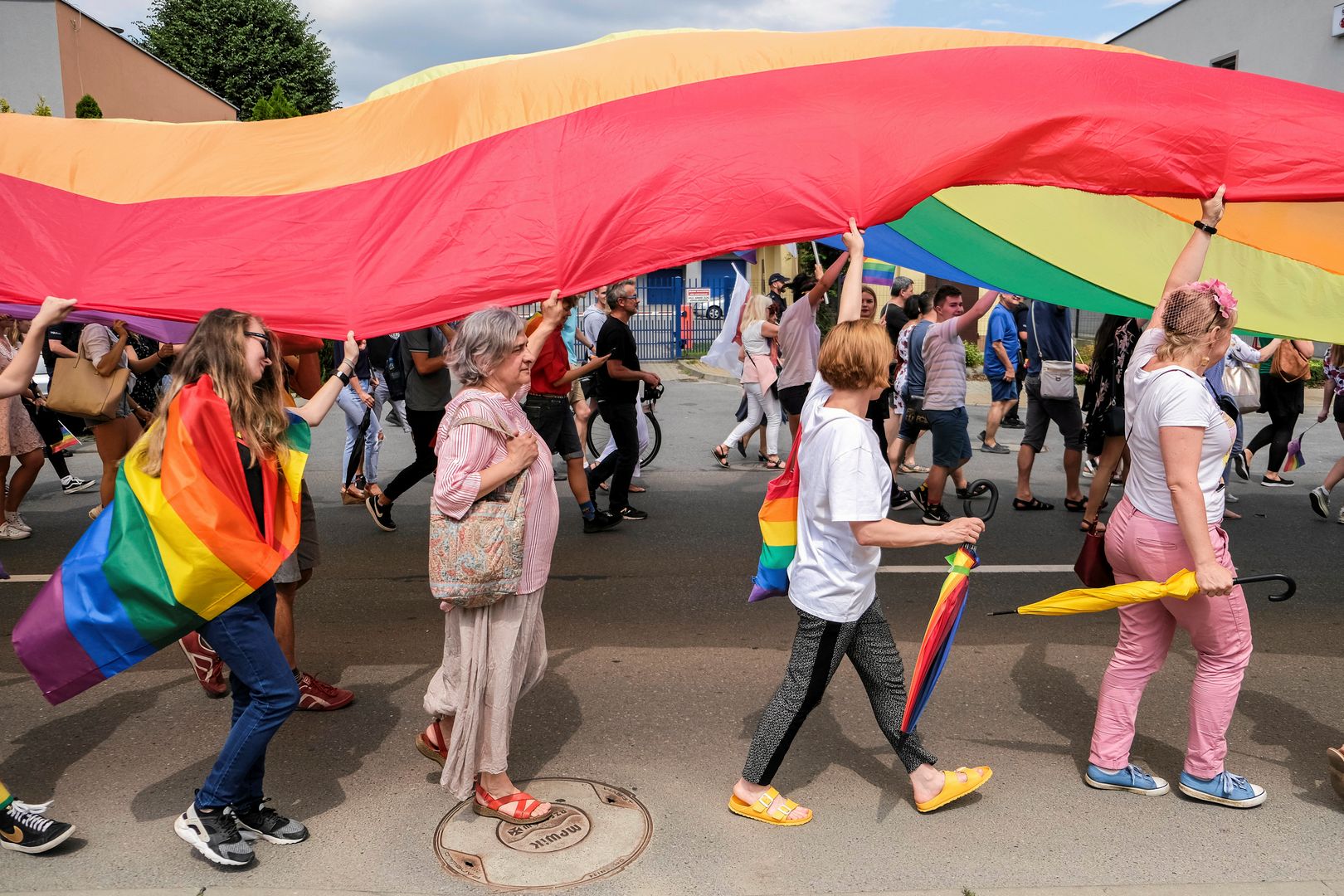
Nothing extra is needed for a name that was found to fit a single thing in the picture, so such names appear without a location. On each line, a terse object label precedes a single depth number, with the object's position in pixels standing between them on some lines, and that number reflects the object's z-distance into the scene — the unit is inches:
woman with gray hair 131.3
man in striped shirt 295.0
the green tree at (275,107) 818.2
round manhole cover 129.8
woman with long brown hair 129.3
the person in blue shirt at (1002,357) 392.0
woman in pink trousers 129.6
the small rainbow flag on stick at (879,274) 342.4
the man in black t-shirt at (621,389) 297.9
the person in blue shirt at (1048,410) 310.8
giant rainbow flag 162.1
